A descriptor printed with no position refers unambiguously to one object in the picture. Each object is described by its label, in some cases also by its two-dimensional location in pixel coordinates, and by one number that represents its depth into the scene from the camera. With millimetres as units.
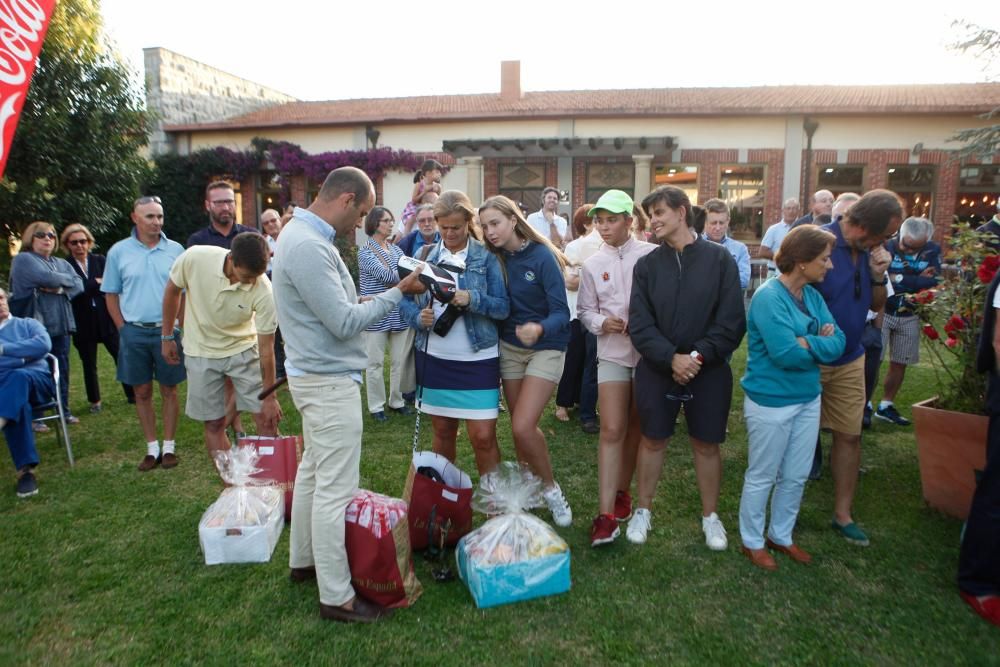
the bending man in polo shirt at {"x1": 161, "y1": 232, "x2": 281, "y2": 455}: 4105
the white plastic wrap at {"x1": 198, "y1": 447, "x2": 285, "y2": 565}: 3283
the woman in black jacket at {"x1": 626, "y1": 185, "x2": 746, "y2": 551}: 3193
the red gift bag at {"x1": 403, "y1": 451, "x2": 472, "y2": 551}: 3217
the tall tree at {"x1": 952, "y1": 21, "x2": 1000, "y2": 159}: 10570
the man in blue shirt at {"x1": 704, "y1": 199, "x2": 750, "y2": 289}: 5645
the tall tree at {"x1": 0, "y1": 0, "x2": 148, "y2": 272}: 11078
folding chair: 4649
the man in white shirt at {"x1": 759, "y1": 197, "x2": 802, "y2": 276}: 7969
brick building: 16500
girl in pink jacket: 3480
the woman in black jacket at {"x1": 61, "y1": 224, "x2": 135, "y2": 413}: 6410
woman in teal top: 3049
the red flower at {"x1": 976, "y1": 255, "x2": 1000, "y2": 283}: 3443
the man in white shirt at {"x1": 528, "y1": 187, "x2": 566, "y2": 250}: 7656
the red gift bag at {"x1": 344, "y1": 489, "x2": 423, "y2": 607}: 2754
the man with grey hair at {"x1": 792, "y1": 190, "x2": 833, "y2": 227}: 7152
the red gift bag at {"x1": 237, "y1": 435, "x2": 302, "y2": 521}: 3791
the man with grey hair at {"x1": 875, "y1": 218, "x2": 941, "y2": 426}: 5445
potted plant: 3621
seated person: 4227
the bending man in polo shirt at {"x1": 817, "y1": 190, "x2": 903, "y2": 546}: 3277
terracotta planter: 3584
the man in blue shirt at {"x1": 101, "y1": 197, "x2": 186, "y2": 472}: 4645
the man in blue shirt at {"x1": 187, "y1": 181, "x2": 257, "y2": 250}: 4996
